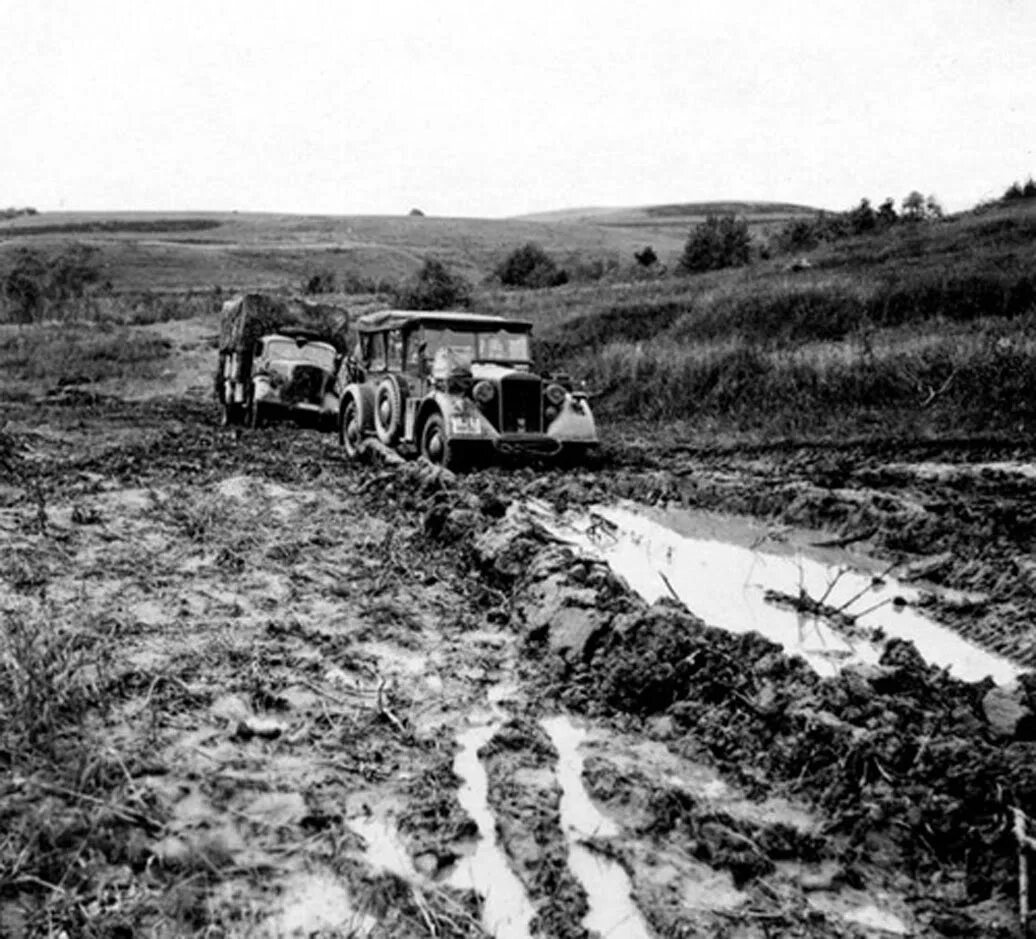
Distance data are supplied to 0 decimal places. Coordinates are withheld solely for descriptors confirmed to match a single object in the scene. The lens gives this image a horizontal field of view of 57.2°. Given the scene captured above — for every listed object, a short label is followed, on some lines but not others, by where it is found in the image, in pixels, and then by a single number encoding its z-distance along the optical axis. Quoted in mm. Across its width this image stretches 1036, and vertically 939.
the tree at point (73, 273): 43094
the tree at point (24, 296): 36112
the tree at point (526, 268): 40031
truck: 15961
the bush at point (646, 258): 41406
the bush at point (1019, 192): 33219
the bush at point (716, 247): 35500
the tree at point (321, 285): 41591
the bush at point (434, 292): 30969
